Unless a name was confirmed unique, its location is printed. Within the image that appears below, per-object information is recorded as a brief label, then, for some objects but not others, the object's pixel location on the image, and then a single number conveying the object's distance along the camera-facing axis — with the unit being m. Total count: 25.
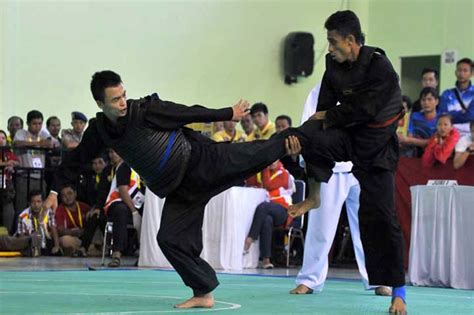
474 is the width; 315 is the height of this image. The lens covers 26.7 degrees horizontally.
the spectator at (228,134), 14.10
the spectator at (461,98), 12.81
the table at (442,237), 9.93
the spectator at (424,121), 12.48
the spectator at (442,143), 11.62
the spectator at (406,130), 12.84
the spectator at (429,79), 13.34
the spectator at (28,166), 14.55
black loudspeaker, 20.22
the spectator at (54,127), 15.63
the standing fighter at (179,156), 6.48
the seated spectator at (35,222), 13.69
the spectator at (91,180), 14.58
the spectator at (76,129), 15.16
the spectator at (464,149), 11.60
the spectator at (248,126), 14.66
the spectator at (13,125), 15.42
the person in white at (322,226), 8.30
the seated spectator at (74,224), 14.01
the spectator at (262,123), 14.48
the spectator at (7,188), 14.12
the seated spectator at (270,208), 12.71
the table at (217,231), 12.05
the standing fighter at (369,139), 6.54
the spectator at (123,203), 12.68
